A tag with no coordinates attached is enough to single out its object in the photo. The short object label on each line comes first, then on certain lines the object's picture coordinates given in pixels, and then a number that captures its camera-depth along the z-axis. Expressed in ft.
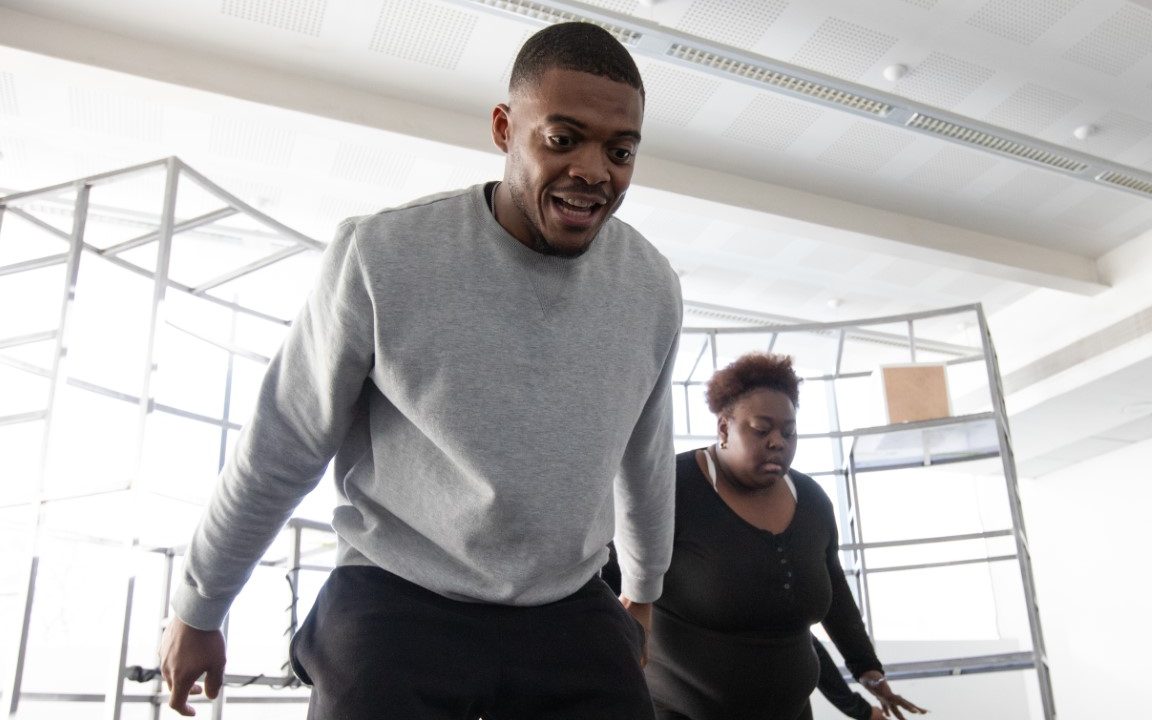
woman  7.09
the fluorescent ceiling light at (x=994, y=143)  18.88
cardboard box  16.81
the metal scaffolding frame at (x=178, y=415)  9.79
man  3.44
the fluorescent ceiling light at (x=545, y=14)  14.94
